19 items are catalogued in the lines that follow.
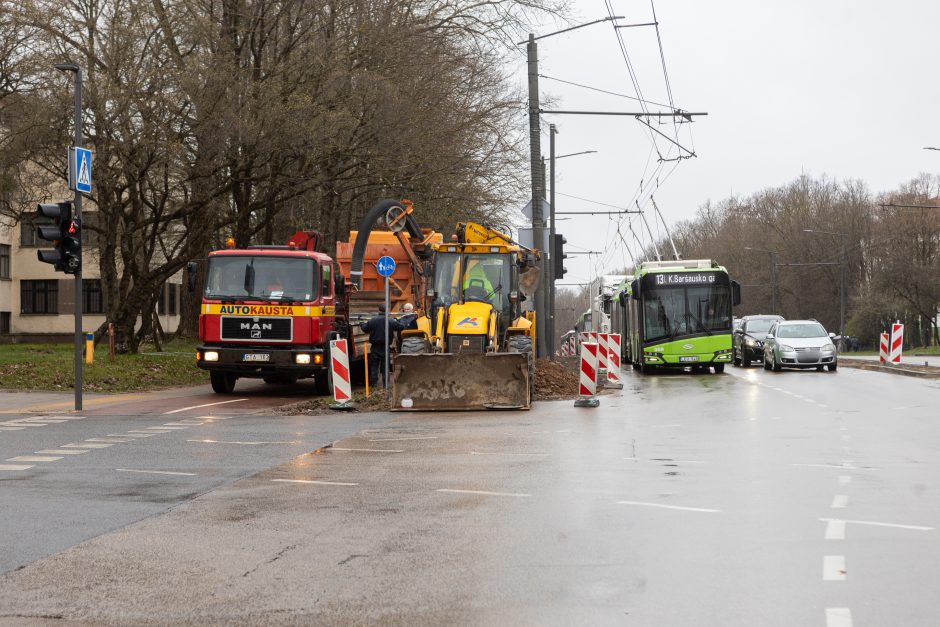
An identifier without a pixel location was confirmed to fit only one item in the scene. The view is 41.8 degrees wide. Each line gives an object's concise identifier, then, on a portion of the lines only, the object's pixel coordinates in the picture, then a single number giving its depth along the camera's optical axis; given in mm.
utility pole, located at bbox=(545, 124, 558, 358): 33219
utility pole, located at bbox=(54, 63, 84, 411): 20469
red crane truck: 24344
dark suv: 41031
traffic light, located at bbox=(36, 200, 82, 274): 19984
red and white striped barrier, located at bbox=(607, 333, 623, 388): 27594
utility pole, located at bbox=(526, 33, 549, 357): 29391
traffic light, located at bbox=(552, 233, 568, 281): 32844
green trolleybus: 33812
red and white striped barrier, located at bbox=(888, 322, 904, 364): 38062
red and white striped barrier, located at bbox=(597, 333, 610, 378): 27656
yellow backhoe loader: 20391
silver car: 34531
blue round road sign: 23123
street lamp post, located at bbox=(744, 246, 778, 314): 72312
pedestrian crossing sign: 20453
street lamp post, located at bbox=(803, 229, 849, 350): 62703
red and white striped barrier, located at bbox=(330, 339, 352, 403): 20781
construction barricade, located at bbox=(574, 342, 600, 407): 20578
